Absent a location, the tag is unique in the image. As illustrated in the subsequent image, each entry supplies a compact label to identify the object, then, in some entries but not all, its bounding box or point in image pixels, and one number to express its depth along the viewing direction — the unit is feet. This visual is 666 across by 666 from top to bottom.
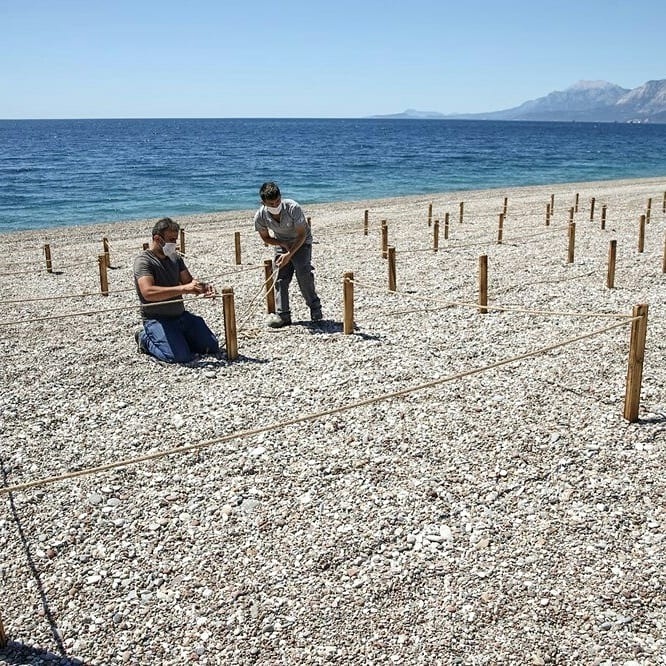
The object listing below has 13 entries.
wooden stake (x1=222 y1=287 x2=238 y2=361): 24.88
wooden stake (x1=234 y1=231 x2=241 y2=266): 47.72
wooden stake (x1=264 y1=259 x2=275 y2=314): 31.60
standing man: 27.68
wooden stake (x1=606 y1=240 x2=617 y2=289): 35.76
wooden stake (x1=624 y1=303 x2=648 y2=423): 19.12
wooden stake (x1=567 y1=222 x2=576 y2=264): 43.47
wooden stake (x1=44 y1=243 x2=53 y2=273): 47.05
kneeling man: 24.70
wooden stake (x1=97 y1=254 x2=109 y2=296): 38.78
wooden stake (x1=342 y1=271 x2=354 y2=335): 27.40
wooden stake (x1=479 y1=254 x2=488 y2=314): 31.89
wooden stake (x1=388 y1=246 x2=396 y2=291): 35.09
